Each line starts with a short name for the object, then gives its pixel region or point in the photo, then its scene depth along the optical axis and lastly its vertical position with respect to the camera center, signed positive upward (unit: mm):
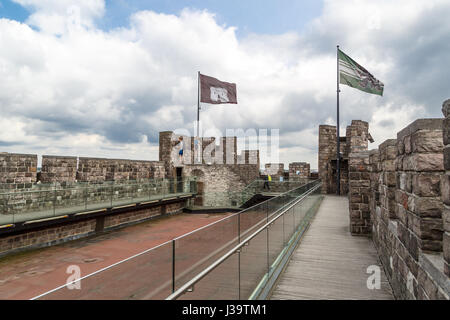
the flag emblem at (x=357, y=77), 16422 +5470
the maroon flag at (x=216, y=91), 21641 +6269
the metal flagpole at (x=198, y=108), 24300 +5429
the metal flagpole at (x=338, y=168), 17200 +114
